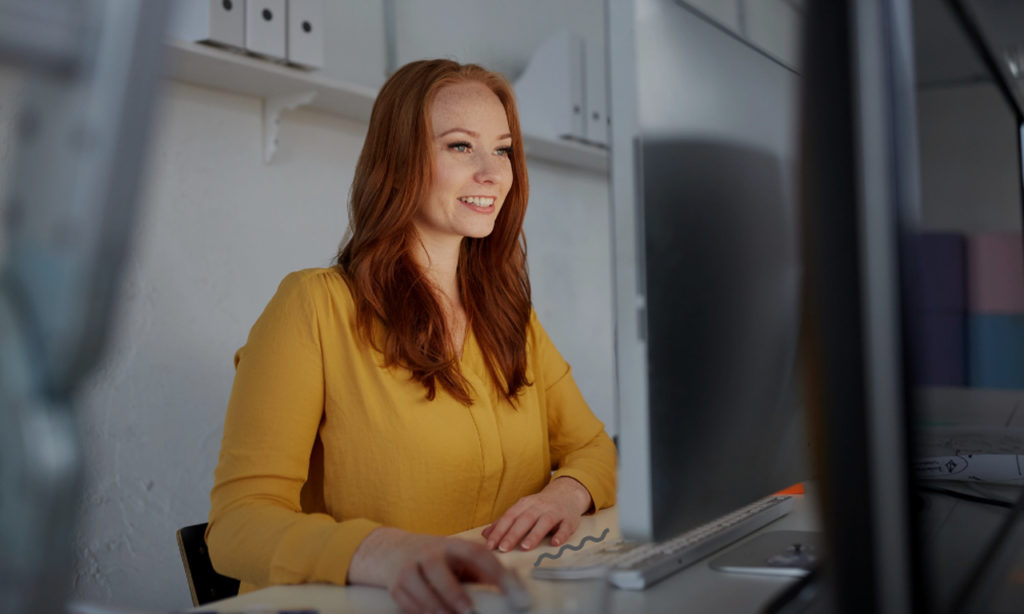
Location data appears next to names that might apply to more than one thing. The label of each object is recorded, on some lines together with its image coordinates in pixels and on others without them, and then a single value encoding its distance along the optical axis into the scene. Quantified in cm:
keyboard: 82
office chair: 130
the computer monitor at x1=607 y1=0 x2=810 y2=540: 67
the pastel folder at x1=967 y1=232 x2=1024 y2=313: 101
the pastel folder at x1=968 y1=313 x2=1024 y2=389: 108
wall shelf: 199
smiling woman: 105
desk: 77
